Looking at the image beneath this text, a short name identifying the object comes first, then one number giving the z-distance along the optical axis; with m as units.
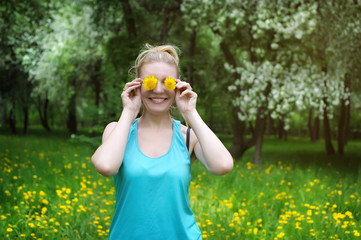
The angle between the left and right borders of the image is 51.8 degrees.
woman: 1.97
